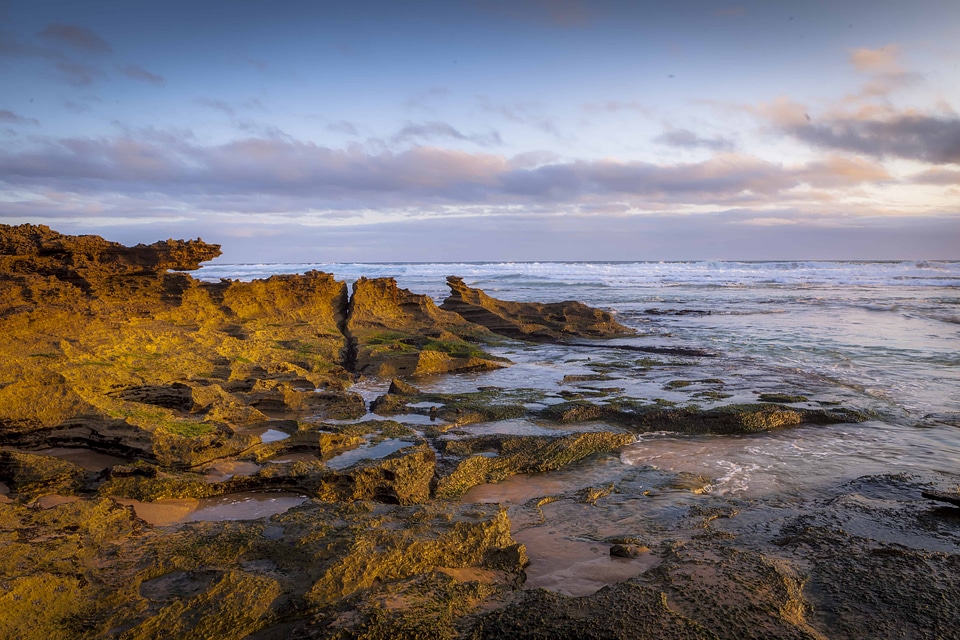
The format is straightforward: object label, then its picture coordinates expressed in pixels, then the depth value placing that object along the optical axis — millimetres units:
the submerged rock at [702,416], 6922
